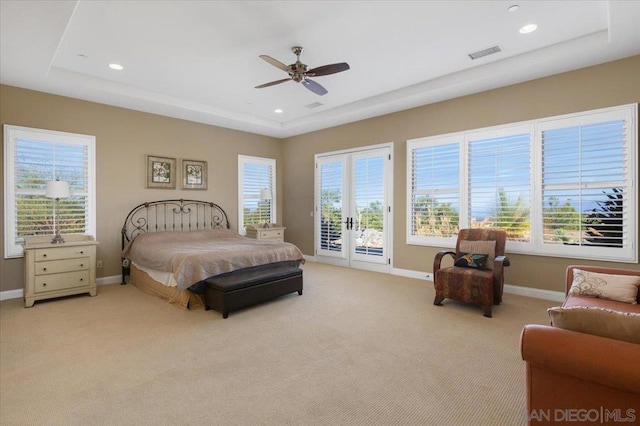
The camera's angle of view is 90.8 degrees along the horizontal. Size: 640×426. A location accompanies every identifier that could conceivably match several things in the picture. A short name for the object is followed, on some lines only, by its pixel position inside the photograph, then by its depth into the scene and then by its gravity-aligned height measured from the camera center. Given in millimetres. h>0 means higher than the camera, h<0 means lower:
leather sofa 1252 -695
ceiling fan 3414 +1629
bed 3945 -527
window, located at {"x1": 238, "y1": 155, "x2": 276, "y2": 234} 7121 +518
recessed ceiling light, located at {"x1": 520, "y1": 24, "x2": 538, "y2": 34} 3340 +1983
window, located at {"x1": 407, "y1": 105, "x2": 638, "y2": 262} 3854 +407
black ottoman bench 3707 -932
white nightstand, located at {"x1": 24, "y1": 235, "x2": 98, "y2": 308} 4109 -763
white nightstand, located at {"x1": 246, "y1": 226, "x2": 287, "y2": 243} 6820 -450
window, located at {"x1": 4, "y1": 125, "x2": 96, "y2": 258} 4461 +486
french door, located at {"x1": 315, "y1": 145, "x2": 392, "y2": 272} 6148 +102
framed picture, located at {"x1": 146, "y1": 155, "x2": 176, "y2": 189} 5773 +762
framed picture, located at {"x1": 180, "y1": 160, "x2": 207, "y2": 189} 6230 +779
